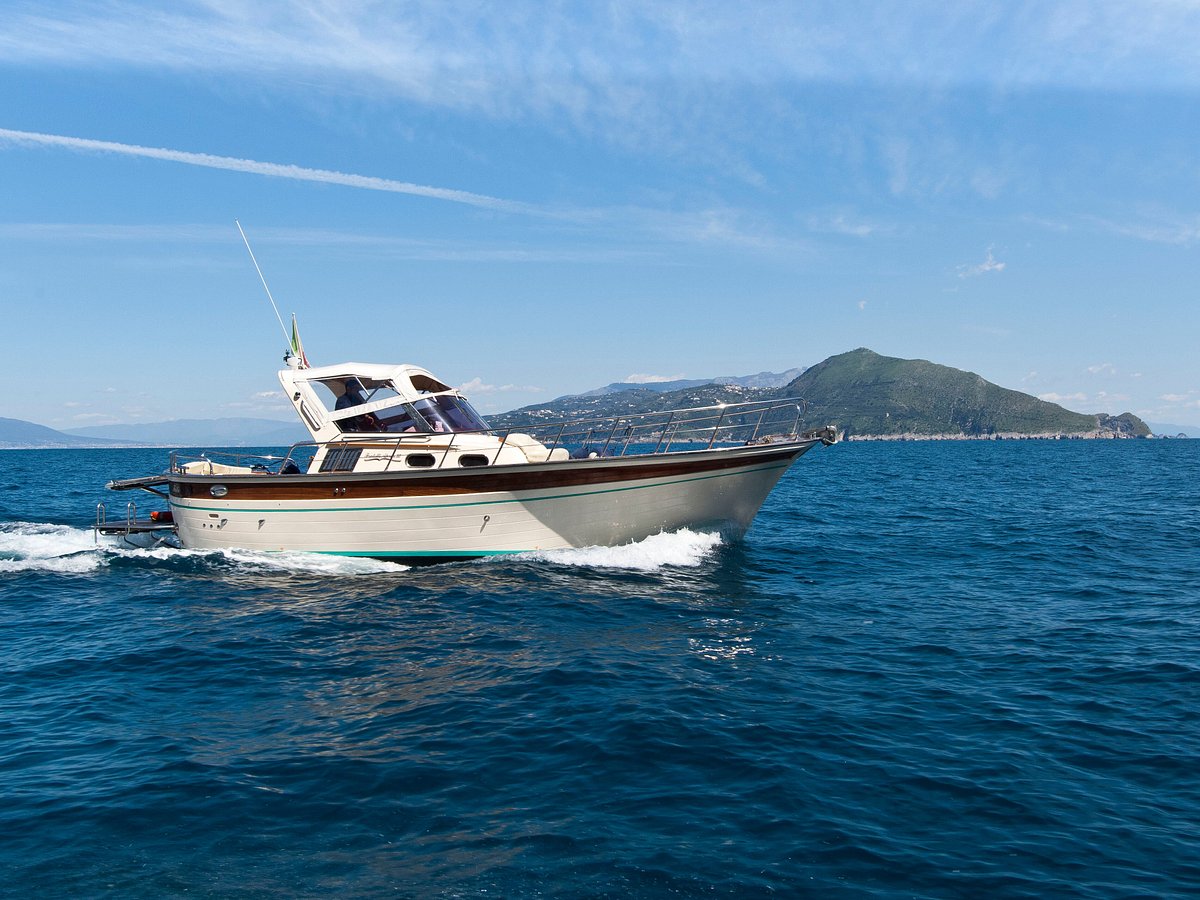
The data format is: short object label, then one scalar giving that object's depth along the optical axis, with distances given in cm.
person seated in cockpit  1722
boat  1513
